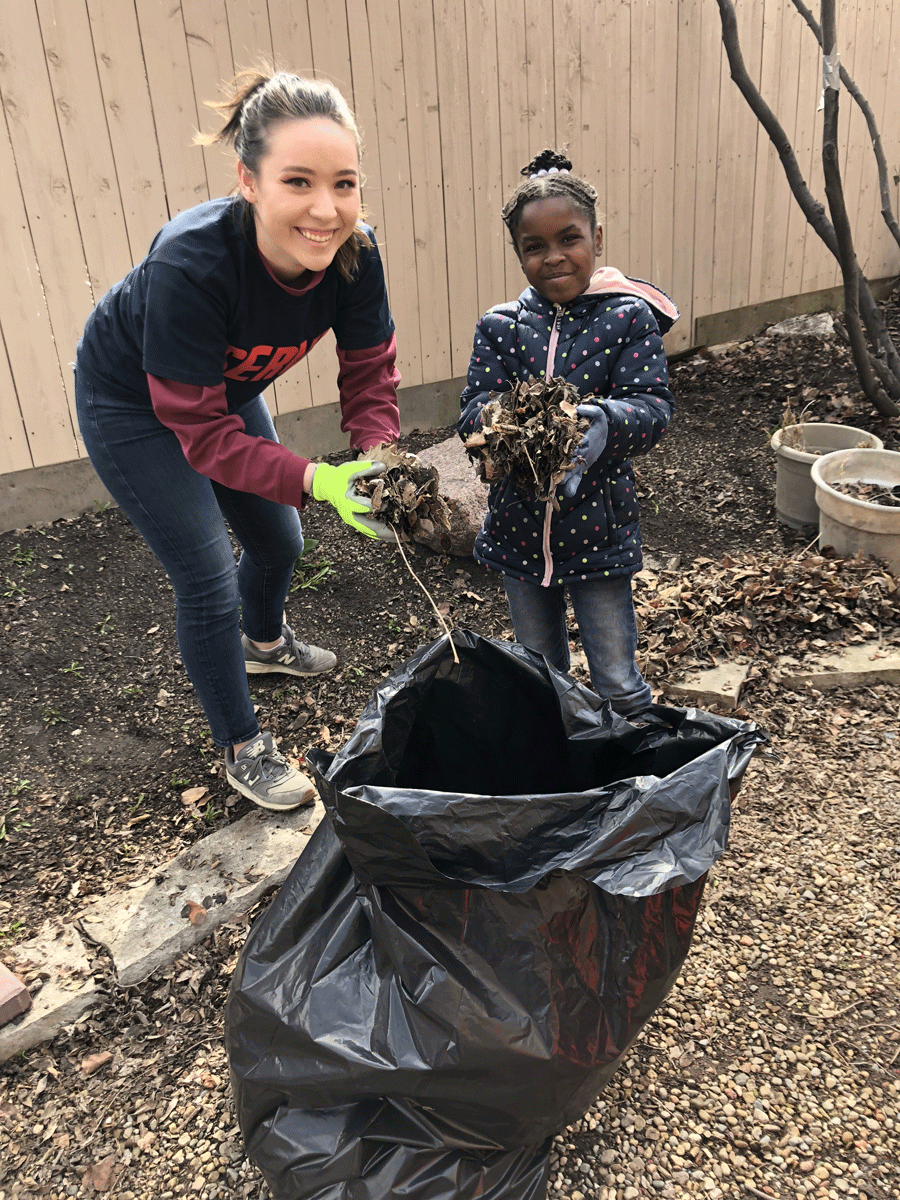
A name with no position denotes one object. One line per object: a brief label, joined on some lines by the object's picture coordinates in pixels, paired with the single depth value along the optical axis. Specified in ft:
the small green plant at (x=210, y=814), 8.03
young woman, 5.65
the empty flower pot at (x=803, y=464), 12.92
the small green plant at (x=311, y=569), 11.73
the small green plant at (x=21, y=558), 11.78
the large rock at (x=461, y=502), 11.73
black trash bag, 4.23
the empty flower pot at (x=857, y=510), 11.14
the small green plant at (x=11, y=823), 7.79
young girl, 6.09
